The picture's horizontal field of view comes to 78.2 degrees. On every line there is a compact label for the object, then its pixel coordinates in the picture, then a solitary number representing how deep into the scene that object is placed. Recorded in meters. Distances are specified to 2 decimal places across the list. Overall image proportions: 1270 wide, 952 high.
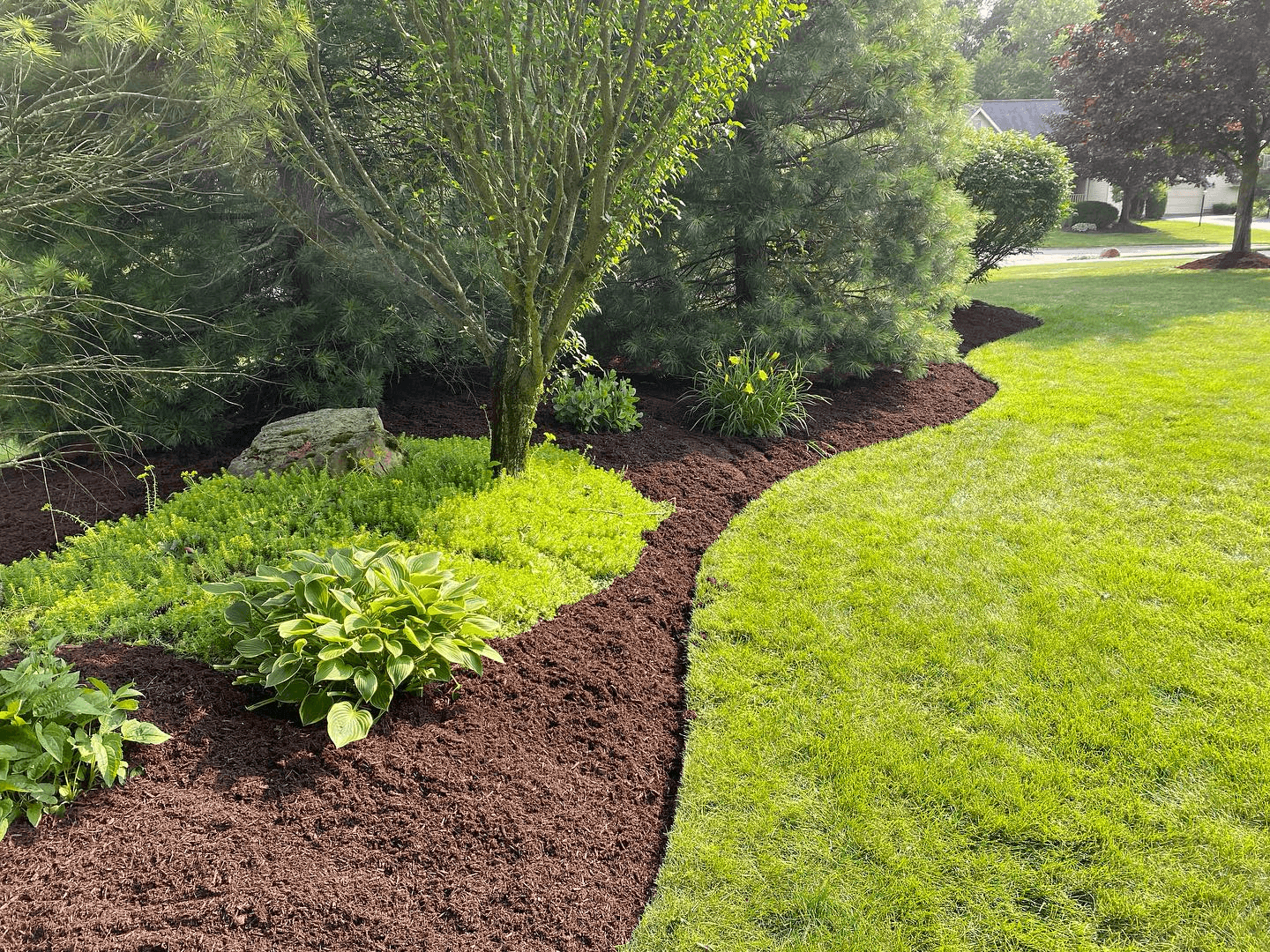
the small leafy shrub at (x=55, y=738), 2.18
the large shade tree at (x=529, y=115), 3.84
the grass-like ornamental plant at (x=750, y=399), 5.92
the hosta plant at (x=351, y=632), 2.69
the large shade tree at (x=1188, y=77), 13.76
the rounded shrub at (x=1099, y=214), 30.22
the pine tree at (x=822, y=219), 6.38
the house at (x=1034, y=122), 37.29
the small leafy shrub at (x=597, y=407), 5.80
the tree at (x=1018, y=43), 47.19
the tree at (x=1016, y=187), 10.48
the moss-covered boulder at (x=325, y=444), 4.77
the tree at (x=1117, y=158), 16.34
